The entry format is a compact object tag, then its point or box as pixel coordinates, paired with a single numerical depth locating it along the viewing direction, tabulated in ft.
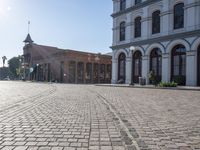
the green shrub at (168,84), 50.02
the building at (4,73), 231.25
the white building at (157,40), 54.57
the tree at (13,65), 209.92
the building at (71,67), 114.02
